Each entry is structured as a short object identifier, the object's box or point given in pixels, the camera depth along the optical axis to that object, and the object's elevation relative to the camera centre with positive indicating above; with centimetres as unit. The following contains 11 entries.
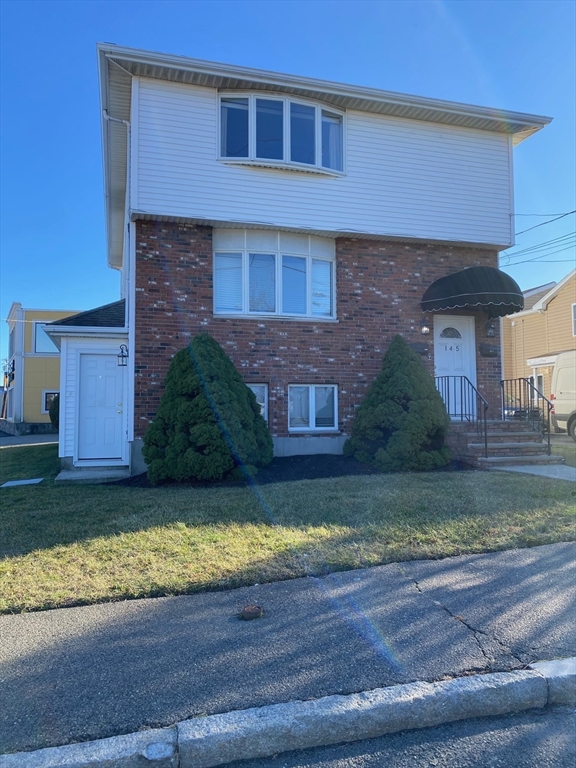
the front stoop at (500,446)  1000 -64
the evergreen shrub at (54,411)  1978 -2
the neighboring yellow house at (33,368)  2623 +203
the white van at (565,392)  1620 +58
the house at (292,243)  1020 +341
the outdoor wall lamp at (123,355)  1062 +106
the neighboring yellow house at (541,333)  2319 +358
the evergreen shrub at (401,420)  961 -15
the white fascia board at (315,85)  955 +616
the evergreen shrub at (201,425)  859 -22
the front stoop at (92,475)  954 -114
